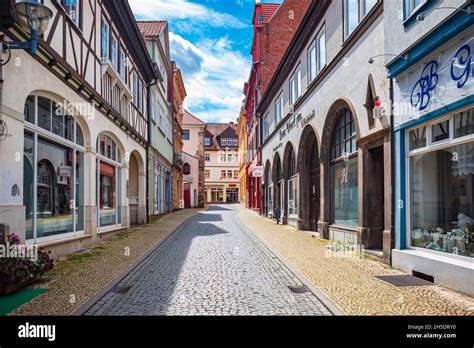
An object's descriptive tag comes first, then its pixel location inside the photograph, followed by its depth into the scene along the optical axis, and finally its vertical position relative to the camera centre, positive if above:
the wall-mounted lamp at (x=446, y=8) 5.78 +2.69
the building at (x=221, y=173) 74.75 +2.04
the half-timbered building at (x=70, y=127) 7.31 +1.45
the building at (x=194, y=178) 48.94 +0.78
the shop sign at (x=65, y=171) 10.37 +0.36
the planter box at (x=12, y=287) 5.96 -1.49
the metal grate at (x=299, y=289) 6.52 -1.67
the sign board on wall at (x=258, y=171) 25.92 +0.82
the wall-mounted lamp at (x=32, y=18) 6.50 +2.63
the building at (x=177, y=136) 37.78 +4.86
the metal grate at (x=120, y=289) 6.45 -1.64
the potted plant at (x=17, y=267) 5.99 -1.23
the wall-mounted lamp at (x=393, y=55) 7.69 +2.53
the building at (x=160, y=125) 24.45 +4.05
